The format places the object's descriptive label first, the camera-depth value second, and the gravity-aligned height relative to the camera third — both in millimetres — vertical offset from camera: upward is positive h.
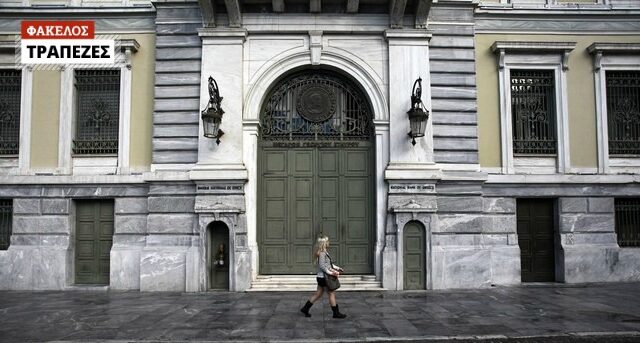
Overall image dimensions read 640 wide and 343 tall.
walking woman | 10273 -1316
